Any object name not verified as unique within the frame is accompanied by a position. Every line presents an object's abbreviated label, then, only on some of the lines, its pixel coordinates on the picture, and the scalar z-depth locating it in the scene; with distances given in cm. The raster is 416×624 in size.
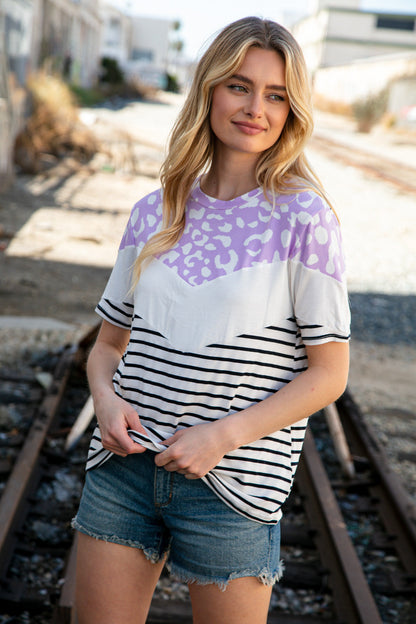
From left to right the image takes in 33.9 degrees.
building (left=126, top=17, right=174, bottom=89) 8162
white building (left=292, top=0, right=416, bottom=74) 6316
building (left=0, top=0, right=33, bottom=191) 1383
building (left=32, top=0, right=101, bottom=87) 2153
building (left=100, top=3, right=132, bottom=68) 6846
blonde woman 166
